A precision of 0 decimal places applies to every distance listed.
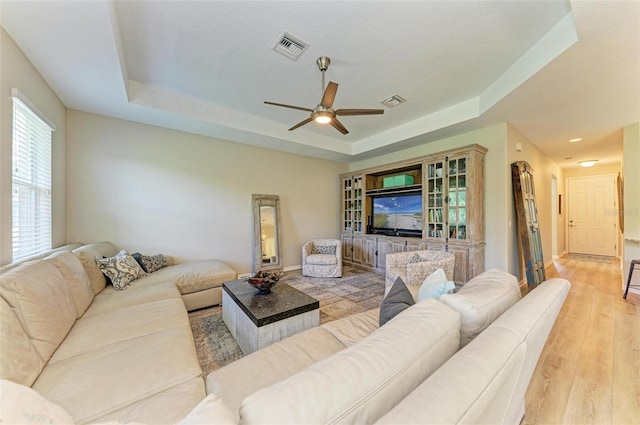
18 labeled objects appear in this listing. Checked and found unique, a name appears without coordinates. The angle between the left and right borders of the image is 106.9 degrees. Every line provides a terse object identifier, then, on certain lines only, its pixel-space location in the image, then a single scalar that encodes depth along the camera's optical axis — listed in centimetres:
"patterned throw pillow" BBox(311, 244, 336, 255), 489
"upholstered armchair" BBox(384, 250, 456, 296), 284
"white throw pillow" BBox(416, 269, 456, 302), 140
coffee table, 185
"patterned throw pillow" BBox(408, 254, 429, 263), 334
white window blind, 194
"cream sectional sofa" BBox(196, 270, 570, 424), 58
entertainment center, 359
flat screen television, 443
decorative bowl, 232
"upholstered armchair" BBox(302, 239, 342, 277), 446
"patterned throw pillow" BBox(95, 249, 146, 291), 251
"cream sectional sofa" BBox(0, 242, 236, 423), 103
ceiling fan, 236
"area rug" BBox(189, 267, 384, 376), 207
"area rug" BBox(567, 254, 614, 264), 559
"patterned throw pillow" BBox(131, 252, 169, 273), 308
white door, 601
